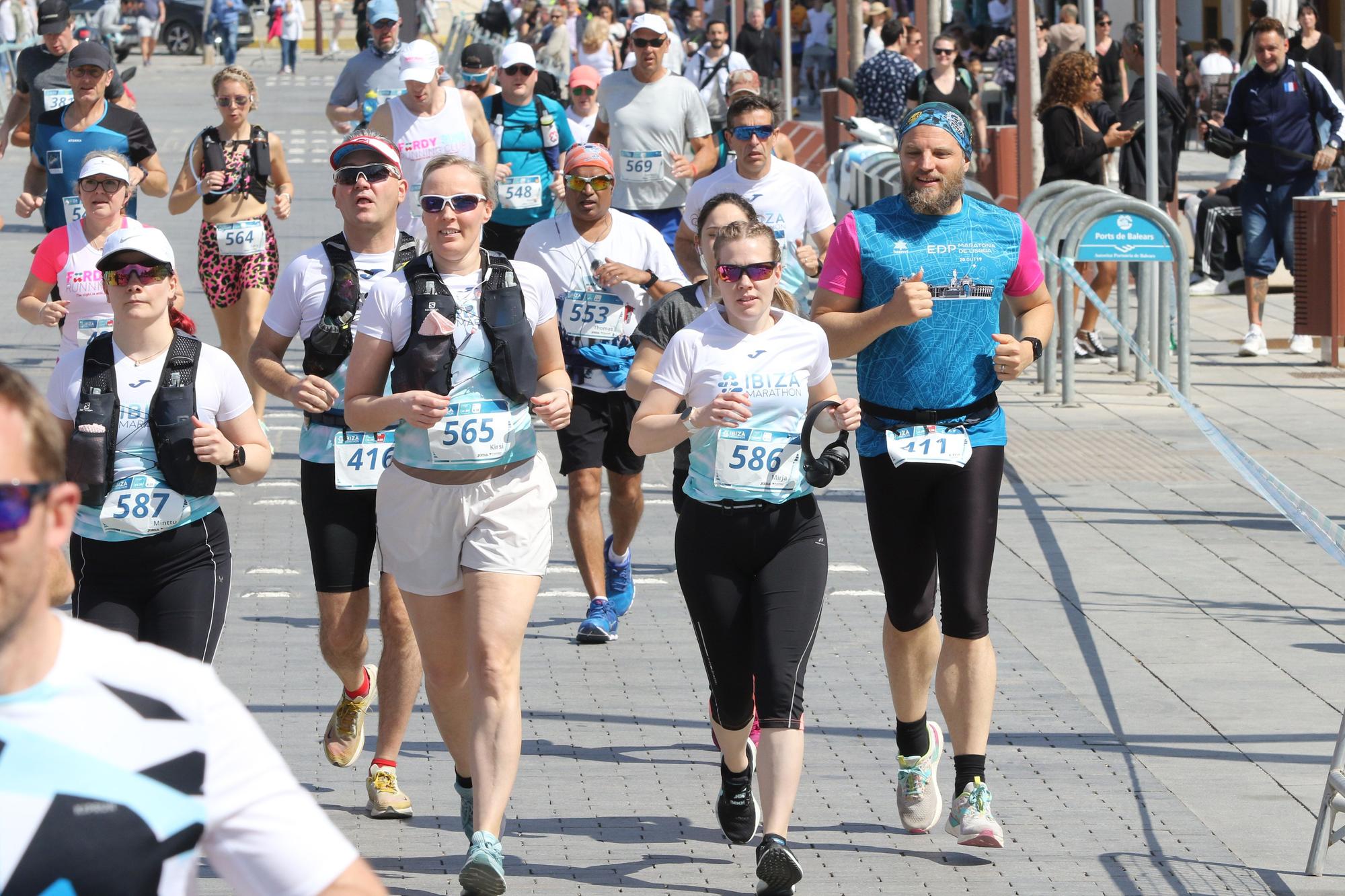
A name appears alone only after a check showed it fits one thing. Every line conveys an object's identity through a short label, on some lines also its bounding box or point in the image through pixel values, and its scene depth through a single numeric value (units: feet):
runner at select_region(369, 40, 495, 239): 69.62
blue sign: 81.41
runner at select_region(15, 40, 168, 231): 69.00
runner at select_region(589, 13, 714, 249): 74.74
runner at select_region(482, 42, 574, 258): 74.84
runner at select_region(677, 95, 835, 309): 59.47
